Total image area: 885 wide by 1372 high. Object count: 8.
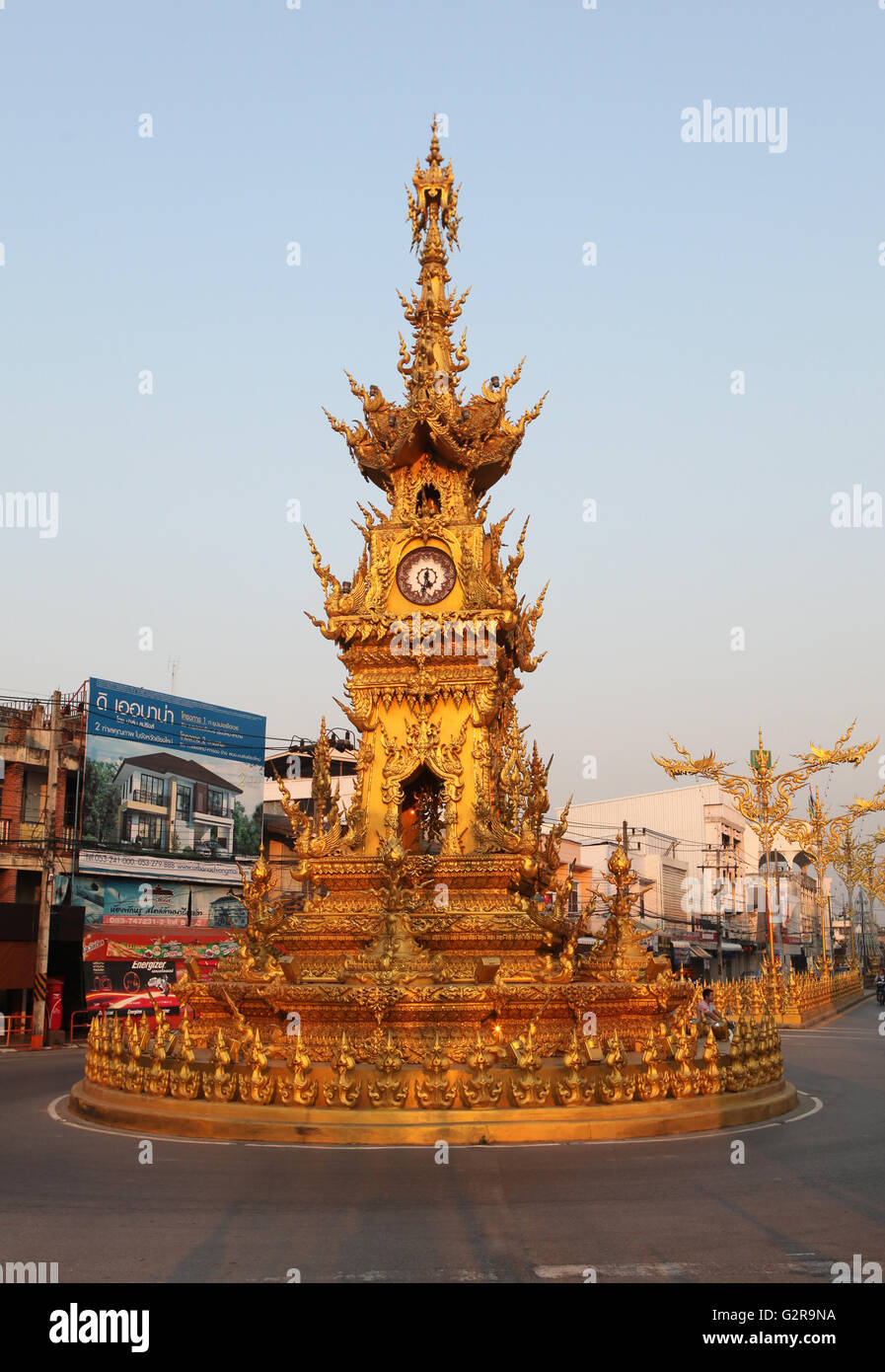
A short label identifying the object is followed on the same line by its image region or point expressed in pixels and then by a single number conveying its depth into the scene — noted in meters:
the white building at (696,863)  75.00
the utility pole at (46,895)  31.02
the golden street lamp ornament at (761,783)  37.22
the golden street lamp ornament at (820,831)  52.97
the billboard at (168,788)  37.09
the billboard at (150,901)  36.16
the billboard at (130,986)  33.41
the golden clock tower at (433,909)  13.90
